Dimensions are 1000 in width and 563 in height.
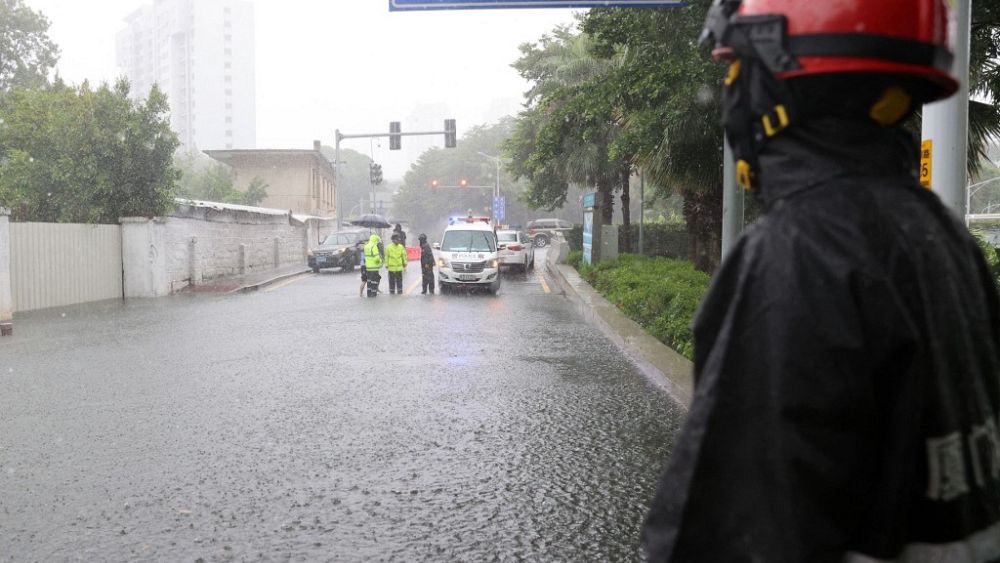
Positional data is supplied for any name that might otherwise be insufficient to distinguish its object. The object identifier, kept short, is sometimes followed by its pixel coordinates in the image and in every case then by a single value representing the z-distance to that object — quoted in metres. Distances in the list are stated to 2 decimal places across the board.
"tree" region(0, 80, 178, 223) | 19.56
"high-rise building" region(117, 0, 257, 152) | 145.38
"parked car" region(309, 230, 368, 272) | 29.80
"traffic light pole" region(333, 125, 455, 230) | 33.17
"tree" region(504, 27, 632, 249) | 27.00
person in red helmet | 1.38
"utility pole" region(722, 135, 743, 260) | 8.51
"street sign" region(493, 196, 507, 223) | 62.44
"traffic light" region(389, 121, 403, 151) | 33.81
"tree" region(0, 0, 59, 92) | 44.03
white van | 20.72
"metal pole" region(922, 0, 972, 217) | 5.28
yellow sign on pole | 5.36
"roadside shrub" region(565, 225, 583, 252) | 33.68
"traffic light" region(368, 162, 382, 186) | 44.22
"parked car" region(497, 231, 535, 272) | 29.23
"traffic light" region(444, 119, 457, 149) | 34.27
